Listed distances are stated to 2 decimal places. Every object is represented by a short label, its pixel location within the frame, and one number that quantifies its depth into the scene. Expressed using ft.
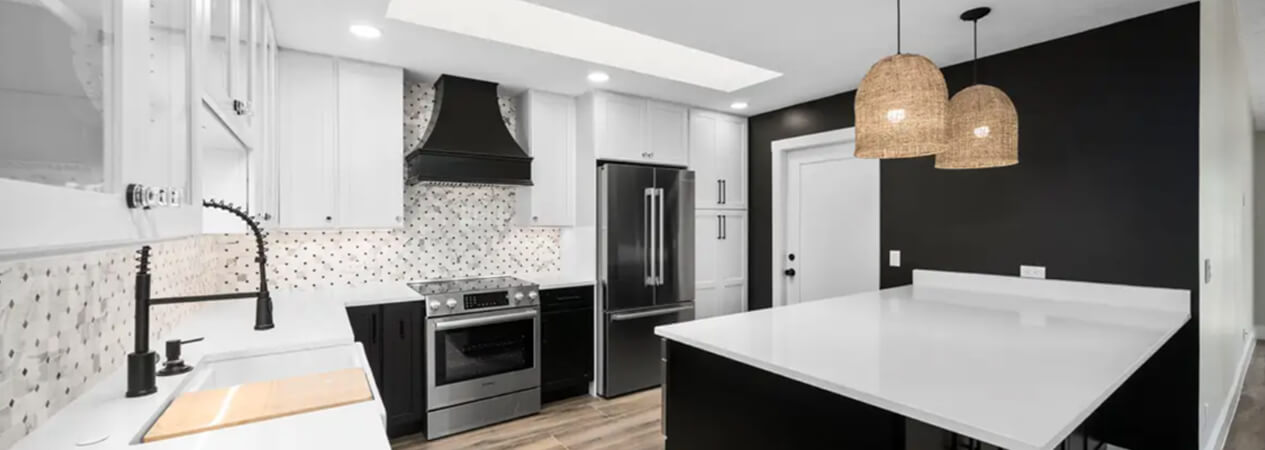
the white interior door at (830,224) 12.57
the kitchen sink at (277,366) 5.23
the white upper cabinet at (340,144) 9.62
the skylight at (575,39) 8.68
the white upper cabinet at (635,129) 12.39
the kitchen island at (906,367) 4.25
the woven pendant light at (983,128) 6.72
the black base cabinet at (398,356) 9.57
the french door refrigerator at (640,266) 12.29
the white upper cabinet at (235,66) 3.28
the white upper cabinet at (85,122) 1.35
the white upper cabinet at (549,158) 12.34
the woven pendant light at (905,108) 5.45
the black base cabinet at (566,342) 11.69
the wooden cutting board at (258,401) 3.75
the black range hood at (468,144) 10.55
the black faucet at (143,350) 4.05
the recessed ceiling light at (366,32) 8.51
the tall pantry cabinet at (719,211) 14.35
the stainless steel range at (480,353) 10.09
